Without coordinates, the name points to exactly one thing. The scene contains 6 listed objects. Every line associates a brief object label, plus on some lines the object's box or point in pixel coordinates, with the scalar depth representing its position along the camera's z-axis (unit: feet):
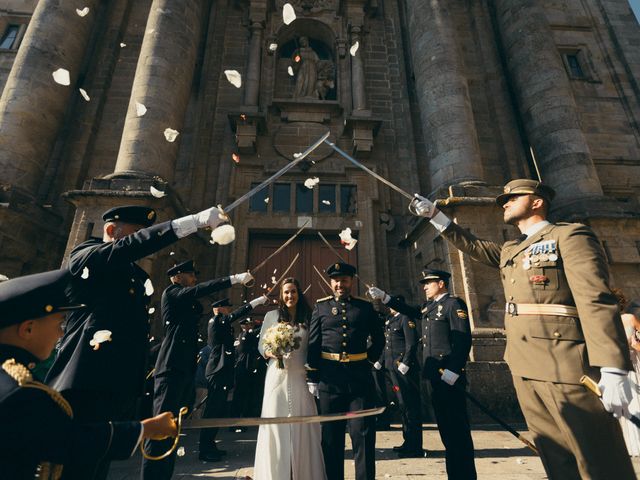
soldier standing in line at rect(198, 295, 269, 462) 18.71
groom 10.94
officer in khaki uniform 7.21
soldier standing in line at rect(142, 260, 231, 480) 12.61
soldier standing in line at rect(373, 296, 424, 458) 16.34
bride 11.54
